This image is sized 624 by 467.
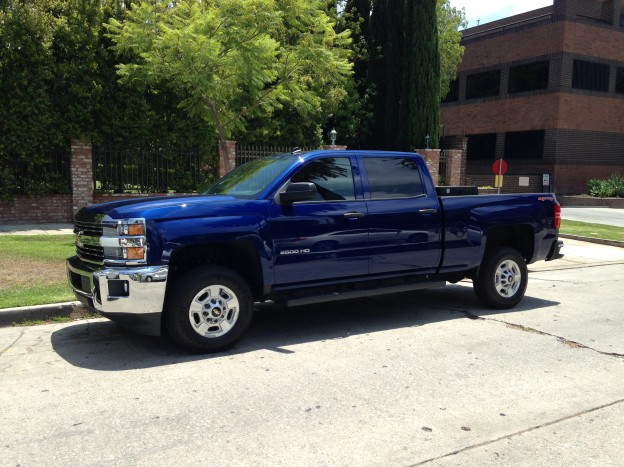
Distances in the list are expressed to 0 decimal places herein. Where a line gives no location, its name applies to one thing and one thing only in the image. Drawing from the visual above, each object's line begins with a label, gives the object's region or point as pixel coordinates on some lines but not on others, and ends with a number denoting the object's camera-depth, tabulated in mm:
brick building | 31125
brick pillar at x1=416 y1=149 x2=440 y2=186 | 22584
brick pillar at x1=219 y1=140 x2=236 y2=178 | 17466
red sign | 19431
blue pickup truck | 5109
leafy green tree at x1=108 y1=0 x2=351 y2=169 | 12062
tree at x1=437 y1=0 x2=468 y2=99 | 30500
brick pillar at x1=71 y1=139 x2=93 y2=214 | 16188
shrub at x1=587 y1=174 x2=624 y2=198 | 29703
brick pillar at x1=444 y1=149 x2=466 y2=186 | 23547
